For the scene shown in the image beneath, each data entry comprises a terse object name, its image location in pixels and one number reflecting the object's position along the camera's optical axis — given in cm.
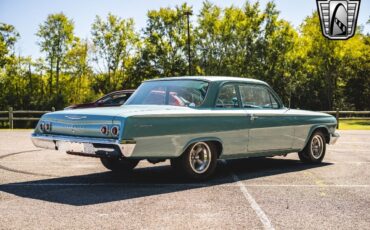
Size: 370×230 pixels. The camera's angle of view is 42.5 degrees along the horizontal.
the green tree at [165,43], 5175
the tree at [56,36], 5103
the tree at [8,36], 4962
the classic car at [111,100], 1624
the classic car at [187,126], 598
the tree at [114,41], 5153
